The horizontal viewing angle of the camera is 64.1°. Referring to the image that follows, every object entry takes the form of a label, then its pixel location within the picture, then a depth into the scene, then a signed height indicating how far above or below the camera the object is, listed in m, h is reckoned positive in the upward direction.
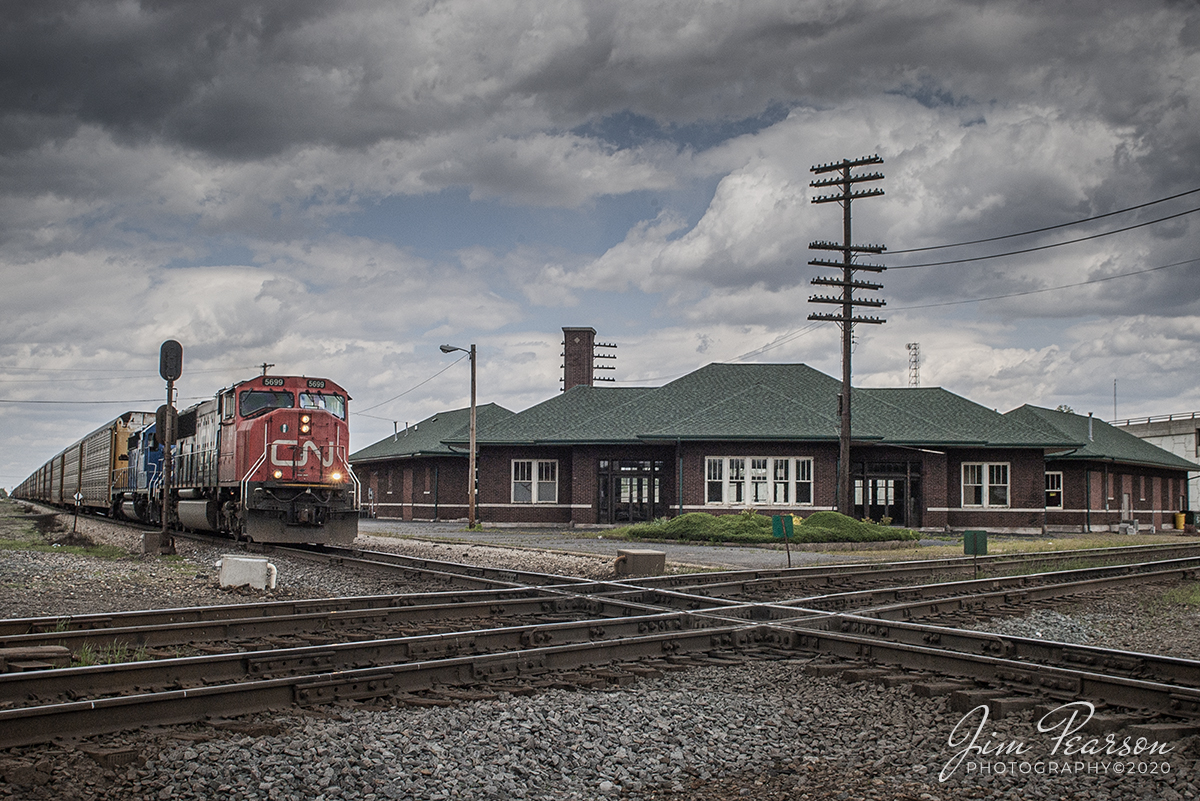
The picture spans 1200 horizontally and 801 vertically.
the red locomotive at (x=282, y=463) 20.86 +0.13
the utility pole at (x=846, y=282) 30.50 +6.14
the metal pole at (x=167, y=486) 19.66 -0.37
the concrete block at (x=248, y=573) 13.93 -1.52
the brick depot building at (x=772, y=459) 34.66 +0.50
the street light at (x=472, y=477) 33.41 -0.24
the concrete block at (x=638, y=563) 16.45 -1.59
